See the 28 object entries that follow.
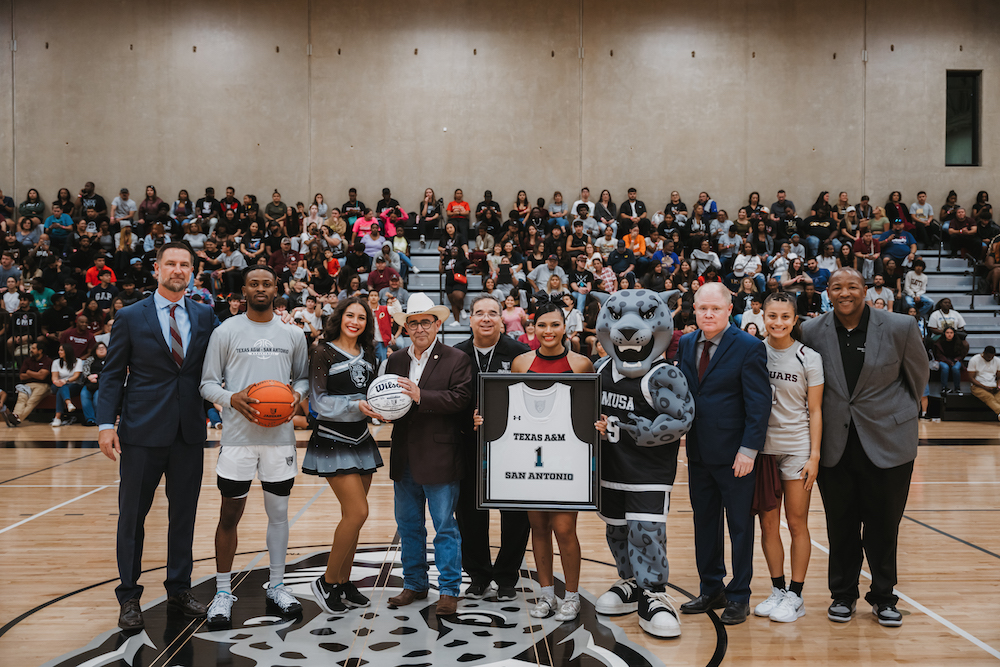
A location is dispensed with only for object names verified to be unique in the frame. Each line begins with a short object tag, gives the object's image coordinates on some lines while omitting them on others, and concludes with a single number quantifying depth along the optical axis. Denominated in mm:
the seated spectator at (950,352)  12891
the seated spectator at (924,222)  18469
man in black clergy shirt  4383
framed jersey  3922
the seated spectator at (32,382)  12281
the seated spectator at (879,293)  14420
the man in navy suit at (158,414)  3900
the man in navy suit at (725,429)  3896
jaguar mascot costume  3816
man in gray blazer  3959
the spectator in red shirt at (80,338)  12573
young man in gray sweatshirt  3957
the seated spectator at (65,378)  12156
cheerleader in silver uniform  4082
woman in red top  4035
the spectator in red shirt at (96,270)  14852
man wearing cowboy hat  4086
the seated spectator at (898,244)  17031
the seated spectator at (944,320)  13367
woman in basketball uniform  4000
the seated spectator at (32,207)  18094
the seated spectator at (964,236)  17750
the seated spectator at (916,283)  15270
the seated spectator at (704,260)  16078
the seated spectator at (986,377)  12406
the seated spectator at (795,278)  14773
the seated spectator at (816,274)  15366
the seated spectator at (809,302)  14109
